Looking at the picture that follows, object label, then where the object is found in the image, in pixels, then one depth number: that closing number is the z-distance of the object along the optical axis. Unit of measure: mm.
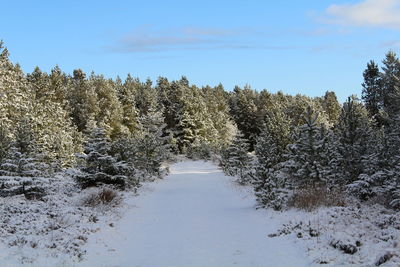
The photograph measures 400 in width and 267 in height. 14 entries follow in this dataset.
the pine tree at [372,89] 55438
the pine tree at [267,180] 15225
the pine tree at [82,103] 58688
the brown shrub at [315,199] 14047
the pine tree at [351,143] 17578
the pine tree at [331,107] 79688
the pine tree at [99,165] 20234
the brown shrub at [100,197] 15805
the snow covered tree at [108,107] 60281
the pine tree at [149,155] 30734
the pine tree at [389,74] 52531
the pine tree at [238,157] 30984
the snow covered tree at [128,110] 68931
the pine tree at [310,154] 17250
